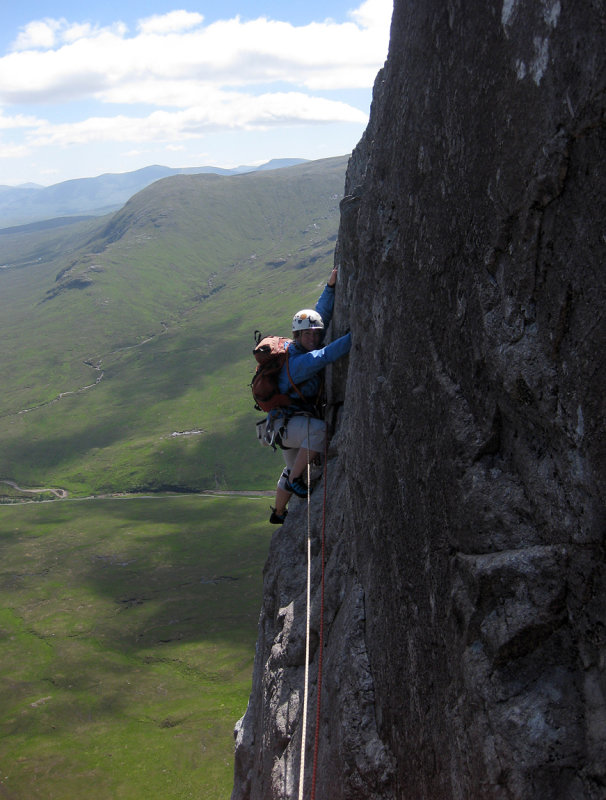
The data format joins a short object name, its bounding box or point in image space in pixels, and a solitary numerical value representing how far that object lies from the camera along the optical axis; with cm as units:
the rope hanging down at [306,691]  886
